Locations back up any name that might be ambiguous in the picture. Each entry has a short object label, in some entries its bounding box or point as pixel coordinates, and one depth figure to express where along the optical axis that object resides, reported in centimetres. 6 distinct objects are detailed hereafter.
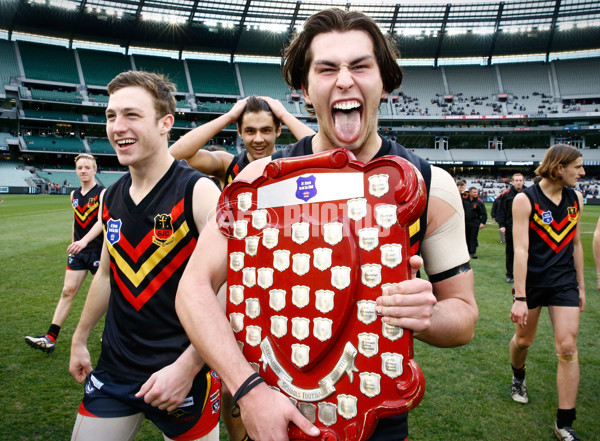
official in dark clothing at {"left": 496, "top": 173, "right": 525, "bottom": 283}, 856
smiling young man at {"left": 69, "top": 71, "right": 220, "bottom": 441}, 209
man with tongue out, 130
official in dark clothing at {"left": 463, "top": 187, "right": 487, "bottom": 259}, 1152
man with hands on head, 334
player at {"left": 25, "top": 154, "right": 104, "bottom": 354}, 505
